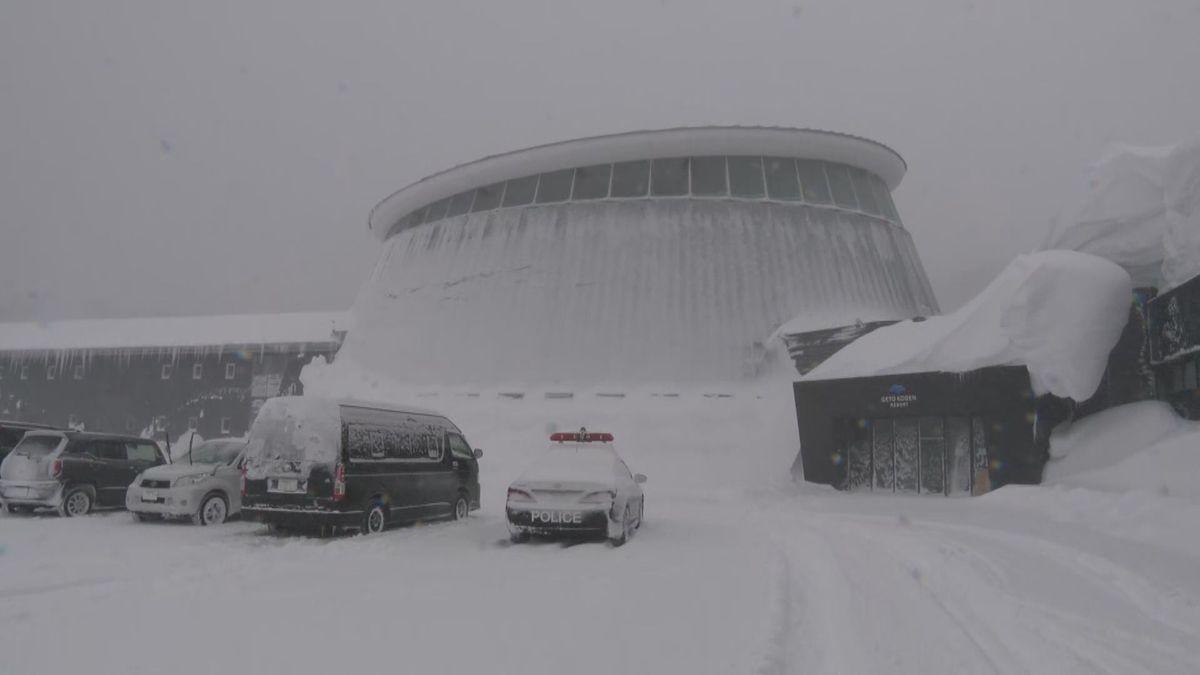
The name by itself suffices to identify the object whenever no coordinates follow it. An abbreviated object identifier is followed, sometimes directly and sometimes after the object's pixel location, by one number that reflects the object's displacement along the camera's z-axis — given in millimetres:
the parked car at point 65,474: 14047
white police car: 11547
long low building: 53438
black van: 11758
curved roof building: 29703
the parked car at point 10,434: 16297
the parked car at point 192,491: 13516
